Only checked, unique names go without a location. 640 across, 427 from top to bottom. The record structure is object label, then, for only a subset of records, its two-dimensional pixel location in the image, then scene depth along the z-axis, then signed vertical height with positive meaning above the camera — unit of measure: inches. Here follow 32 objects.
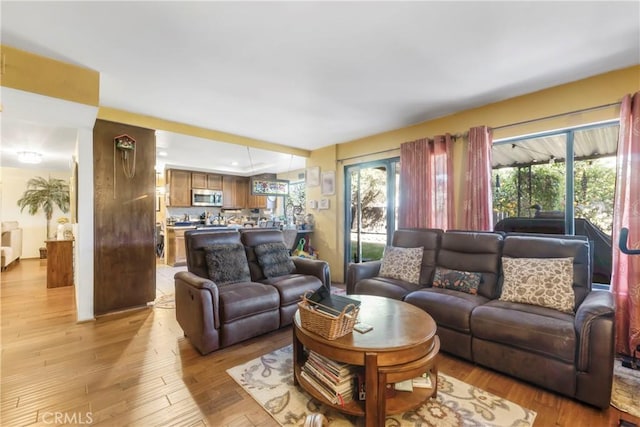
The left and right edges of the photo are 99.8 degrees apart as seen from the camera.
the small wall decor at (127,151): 134.0 +32.1
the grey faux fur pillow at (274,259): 126.9 -22.5
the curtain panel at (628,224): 91.0 -4.3
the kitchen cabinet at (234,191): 307.6 +25.6
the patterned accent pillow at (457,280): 103.3 -26.9
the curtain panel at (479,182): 125.0 +14.2
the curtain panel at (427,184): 139.5 +15.5
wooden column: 130.1 -3.8
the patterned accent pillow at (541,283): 84.2 -23.3
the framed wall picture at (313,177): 214.2 +29.4
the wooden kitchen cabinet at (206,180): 284.2 +35.8
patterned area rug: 63.6 -49.3
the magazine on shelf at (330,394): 61.1 -42.1
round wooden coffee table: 56.4 -31.7
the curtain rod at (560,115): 99.9 +39.4
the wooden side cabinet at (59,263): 175.3 -32.4
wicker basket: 61.4 -25.4
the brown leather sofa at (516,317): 67.7 -31.5
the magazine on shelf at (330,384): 61.8 -40.3
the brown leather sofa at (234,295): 93.4 -31.7
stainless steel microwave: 281.7 +17.3
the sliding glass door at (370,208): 173.8 +3.4
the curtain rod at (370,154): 170.3 +39.7
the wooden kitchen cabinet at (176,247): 253.2 -31.7
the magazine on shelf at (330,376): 62.2 -38.9
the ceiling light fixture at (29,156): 195.4 +42.8
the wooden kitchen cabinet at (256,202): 322.7 +13.5
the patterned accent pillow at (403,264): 119.3 -23.6
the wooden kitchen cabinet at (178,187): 269.0 +26.6
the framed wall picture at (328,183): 202.3 +22.8
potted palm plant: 265.4 +17.4
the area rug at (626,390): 68.1 -49.5
